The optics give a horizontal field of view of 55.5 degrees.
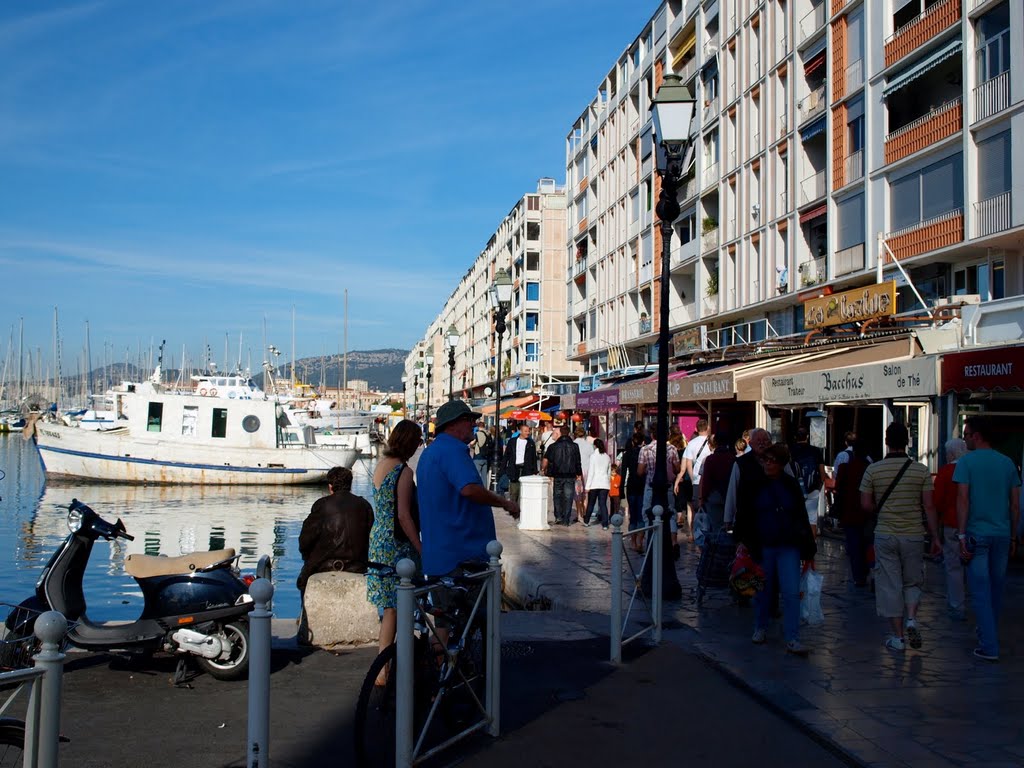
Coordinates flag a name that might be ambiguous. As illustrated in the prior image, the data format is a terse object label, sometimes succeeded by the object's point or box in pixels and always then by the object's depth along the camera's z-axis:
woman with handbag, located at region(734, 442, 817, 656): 7.66
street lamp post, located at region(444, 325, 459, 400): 30.16
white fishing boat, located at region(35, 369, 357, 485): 32.91
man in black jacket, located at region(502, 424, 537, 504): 19.39
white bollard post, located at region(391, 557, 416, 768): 4.42
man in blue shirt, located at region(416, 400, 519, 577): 5.49
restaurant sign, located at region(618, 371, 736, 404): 18.21
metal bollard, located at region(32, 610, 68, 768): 3.06
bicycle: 4.68
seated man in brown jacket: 8.23
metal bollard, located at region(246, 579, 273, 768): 3.98
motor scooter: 6.60
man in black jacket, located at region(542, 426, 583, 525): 17.22
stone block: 7.71
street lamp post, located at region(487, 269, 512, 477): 22.64
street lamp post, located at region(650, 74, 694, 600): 9.73
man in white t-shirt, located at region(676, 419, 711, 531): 14.78
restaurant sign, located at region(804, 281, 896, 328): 19.72
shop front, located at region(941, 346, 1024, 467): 11.47
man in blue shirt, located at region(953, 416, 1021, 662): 7.34
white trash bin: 16.47
